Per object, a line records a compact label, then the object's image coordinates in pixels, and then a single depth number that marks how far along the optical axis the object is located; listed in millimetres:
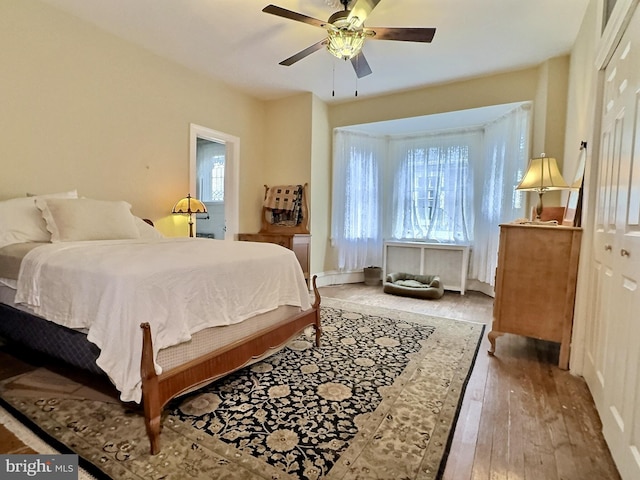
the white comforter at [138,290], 1342
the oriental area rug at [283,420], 1271
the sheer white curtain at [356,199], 5008
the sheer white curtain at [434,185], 4742
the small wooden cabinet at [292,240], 4312
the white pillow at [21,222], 2229
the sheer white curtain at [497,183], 3791
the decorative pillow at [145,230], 2951
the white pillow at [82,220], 2291
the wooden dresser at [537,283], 2229
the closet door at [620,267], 1223
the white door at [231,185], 4570
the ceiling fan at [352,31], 2145
